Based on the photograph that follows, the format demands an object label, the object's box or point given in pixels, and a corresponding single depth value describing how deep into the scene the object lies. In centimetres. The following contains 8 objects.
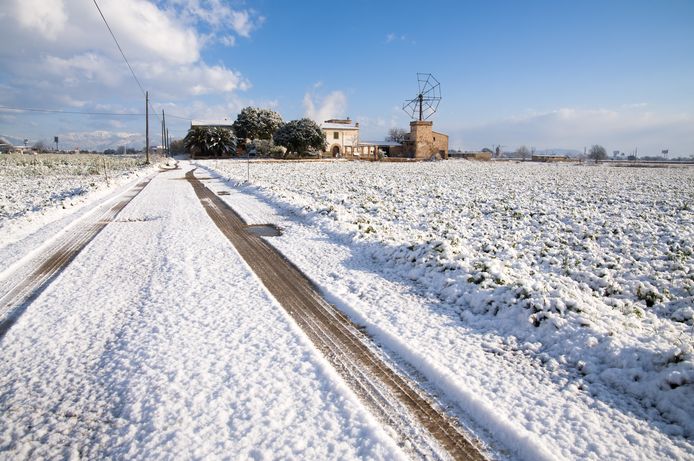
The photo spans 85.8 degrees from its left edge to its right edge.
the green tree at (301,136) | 6875
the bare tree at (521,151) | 16470
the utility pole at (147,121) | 4638
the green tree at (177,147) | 10963
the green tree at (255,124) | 7950
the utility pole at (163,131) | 7781
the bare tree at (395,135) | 13350
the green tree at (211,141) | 7125
